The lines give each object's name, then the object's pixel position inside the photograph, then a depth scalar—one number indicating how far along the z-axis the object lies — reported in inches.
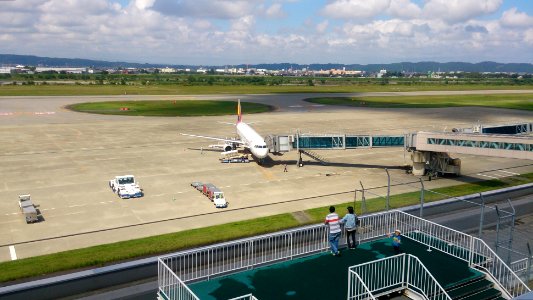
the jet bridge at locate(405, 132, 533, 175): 1681.8
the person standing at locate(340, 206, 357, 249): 940.6
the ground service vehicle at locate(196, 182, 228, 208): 1649.9
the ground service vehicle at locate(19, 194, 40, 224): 1469.0
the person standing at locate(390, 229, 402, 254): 890.9
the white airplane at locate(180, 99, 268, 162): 2268.7
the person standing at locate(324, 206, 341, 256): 909.8
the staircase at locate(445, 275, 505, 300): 800.3
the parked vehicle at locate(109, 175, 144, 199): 1754.4
